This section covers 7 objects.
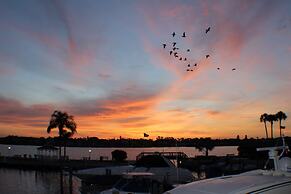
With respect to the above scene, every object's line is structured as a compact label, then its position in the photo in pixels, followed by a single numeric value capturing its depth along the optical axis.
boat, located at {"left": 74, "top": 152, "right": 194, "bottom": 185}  19.35
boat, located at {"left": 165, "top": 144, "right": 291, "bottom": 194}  4.63
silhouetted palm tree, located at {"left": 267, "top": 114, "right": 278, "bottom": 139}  105.38
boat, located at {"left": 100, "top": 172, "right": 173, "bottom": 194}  12.17
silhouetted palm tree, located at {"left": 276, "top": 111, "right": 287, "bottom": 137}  103.15
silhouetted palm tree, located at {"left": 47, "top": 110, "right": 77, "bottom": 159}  52.90
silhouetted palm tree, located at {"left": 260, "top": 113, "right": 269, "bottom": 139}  108.08
